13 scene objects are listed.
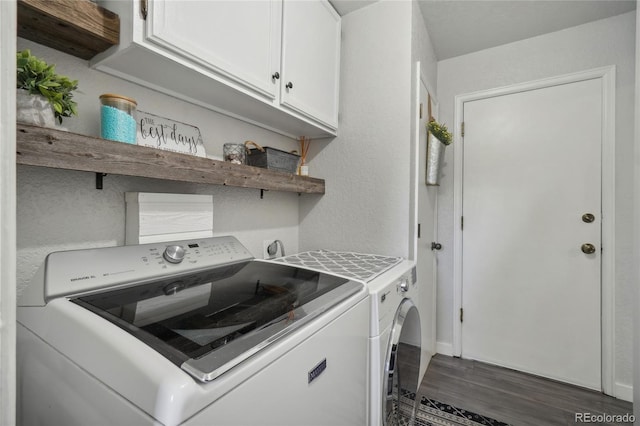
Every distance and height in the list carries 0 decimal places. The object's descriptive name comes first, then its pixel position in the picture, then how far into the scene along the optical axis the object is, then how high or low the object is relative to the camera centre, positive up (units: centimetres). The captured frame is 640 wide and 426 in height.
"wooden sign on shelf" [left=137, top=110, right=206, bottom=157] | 108 +31
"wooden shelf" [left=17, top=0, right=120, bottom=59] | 74 +52
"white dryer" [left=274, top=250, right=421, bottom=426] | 108 -47
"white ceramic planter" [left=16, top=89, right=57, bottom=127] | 70 +26
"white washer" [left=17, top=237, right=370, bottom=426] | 47 -27
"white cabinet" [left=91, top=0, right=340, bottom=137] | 88 +59
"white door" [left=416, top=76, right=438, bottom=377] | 180 -29
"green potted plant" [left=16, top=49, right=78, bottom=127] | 70 +31
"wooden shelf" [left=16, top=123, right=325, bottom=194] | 68 +15
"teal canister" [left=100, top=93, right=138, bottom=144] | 87 +29
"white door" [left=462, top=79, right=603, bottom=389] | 195 -15
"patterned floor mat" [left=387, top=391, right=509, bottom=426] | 146 -120
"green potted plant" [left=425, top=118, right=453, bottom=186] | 186 +43
